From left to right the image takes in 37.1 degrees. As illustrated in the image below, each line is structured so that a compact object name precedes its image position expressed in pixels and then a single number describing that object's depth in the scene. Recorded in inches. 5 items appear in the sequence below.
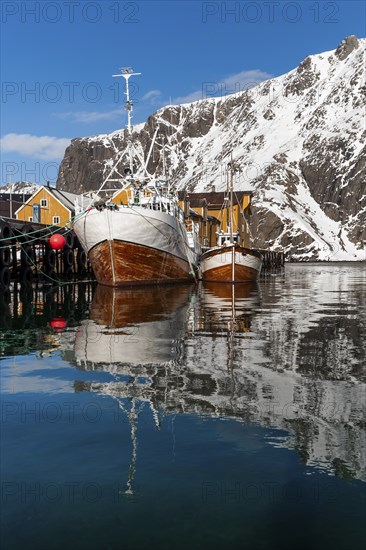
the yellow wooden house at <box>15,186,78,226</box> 2704.2
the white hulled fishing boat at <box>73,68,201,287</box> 1241.4
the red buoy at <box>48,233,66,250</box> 1504.7
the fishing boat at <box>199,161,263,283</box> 1510.8
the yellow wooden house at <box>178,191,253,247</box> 2910.9
